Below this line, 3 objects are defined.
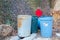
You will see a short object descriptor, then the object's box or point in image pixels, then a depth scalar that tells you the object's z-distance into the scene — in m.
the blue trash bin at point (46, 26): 2.17
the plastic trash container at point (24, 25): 2.20
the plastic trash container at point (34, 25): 2.39
